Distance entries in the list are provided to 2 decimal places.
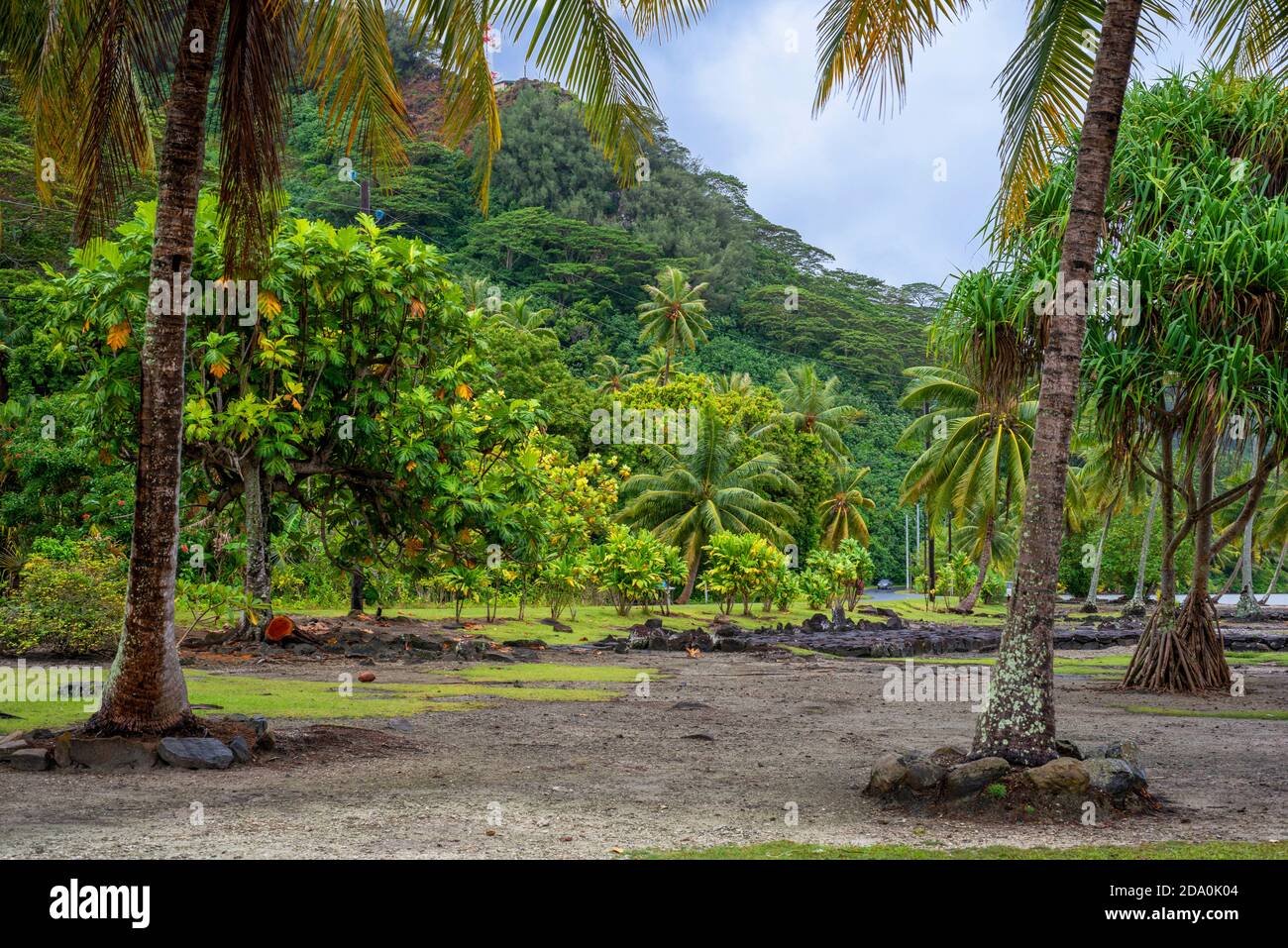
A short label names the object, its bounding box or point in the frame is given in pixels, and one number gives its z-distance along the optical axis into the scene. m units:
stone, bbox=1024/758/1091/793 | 6.91
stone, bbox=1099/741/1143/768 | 7.80
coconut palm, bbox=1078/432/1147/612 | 41.28
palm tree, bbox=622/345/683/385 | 54.91
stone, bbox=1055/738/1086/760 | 7.57
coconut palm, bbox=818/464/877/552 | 53.59
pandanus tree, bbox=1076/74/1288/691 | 12.29
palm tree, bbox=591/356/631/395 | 52.75
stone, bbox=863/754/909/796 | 7.22
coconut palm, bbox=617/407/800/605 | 37.12
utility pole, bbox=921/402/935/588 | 52.49
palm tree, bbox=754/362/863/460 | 54.16
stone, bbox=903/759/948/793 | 7.11
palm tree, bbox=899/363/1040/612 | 35.44
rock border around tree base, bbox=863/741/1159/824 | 6.86
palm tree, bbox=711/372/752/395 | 53.56
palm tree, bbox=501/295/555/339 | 48.72
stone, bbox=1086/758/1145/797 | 6.95
